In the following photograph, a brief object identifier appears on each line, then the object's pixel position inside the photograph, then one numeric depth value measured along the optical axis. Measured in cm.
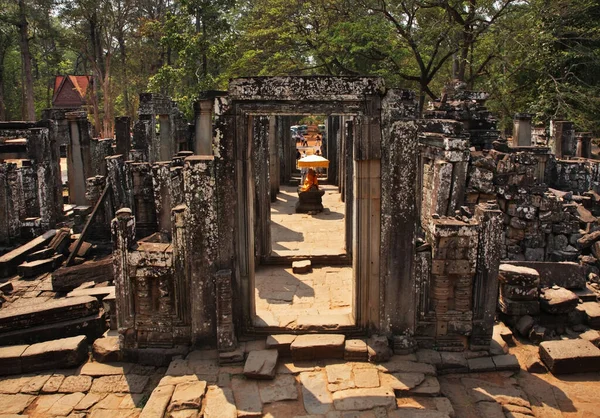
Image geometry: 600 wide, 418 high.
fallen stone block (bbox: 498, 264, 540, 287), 733
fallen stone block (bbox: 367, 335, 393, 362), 627
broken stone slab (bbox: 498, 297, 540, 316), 738
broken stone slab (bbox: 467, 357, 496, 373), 632
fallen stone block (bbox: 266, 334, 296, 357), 640
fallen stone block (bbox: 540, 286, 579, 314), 729
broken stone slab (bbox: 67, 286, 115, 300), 808
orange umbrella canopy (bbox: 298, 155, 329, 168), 1554
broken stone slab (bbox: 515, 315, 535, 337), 722
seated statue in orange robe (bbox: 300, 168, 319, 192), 1522
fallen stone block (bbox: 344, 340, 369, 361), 631
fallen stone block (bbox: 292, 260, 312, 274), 938
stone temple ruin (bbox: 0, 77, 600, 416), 623
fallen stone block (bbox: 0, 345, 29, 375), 646
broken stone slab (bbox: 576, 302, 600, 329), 757
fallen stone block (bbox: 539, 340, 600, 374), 641
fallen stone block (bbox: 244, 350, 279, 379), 593
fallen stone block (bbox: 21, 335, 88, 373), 652
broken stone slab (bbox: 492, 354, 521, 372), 636
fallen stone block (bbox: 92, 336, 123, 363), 662
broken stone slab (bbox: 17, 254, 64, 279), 1023
